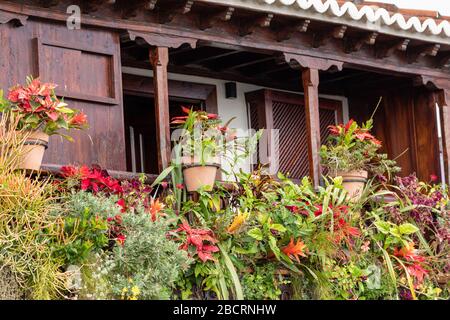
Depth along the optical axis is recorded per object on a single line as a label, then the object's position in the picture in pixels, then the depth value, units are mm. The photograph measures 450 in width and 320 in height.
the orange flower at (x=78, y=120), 11930
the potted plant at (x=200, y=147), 12750
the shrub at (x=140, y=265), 10953
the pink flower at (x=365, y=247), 12883
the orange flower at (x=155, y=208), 11781
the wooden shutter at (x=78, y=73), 12648
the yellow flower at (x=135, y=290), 10891
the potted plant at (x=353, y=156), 14023
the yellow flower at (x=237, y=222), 12125
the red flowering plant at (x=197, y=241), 11812
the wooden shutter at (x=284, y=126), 16188
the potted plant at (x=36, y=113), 11570
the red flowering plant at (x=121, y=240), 11219
